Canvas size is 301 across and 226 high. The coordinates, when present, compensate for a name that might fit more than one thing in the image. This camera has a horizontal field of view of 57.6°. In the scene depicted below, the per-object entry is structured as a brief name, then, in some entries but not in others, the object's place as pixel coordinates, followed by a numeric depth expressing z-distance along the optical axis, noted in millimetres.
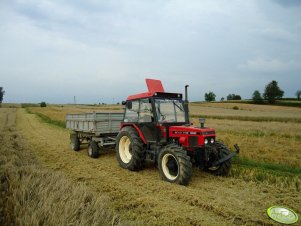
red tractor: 6672
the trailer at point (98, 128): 9711
